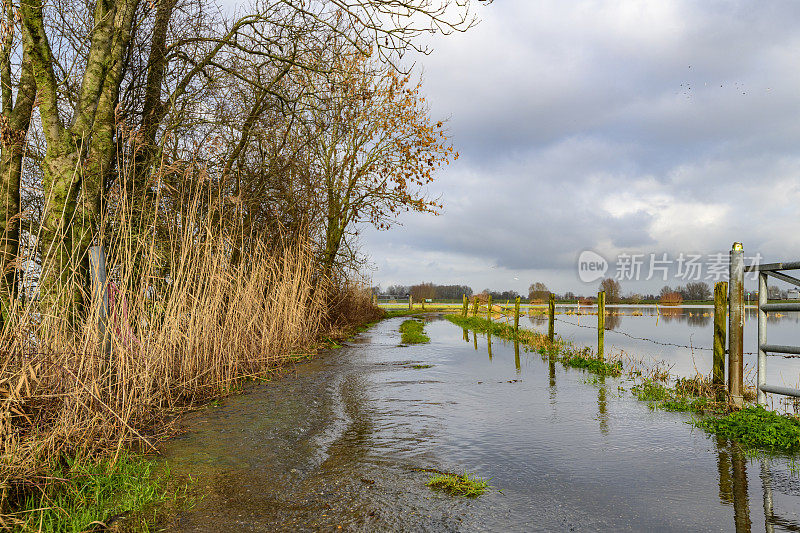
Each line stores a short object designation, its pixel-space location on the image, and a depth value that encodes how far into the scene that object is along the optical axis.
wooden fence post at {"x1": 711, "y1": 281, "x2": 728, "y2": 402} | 6.76
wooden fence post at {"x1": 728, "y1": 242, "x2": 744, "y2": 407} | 6.12
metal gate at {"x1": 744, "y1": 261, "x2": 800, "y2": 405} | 5.71
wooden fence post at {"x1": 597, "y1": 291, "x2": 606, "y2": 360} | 10.76
